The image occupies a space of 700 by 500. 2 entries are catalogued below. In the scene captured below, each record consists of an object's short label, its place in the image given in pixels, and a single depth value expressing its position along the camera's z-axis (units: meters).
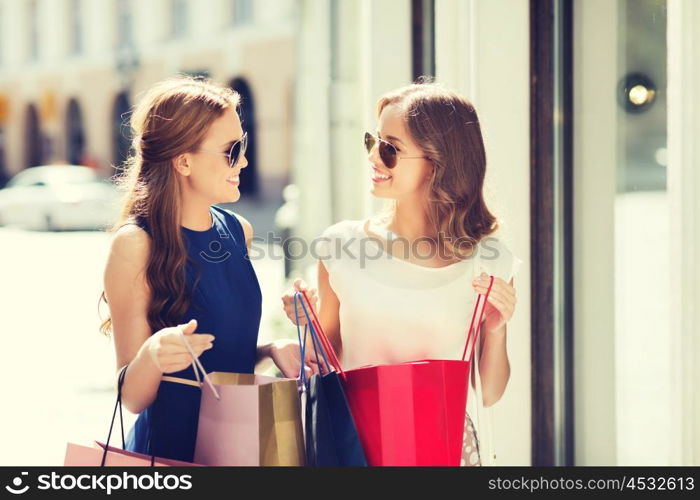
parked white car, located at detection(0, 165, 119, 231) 40.34
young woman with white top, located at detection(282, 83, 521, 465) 4.54
